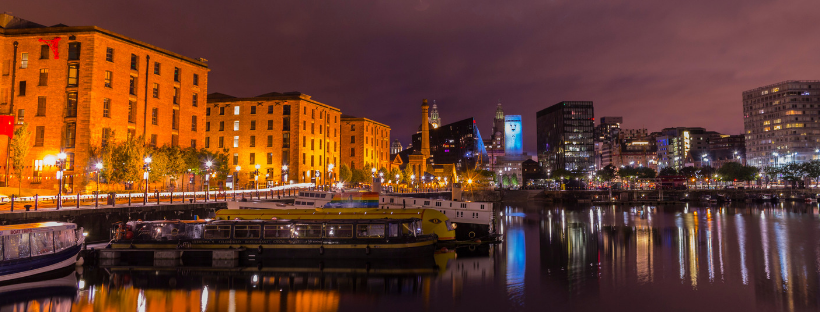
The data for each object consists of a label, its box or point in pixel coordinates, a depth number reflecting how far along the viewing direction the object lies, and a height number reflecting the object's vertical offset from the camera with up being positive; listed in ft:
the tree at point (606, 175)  627.46 +16.83
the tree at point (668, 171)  607.78 +21.22
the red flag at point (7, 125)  153.78 +21.56
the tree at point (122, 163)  154.30 +8.71
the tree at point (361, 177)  333.83 +8.04
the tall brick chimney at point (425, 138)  552.00 +60.32
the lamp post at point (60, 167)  101.91 +5.33
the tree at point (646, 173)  596.29 +18.35
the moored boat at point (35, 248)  76.13 -10.50
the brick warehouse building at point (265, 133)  276.62 +34.12
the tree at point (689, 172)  598.67 +19.85
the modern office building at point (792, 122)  599.08 +86.14
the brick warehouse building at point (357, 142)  367.29 +37.22
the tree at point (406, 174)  393.09 +12.11
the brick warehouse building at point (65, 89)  161.89 +36.43
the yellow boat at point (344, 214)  114.62 -6.67
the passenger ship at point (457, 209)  144.36 -6.84
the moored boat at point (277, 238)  100.12 -11.00
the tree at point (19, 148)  146.10 +13.29
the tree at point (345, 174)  317.01 +9.76
